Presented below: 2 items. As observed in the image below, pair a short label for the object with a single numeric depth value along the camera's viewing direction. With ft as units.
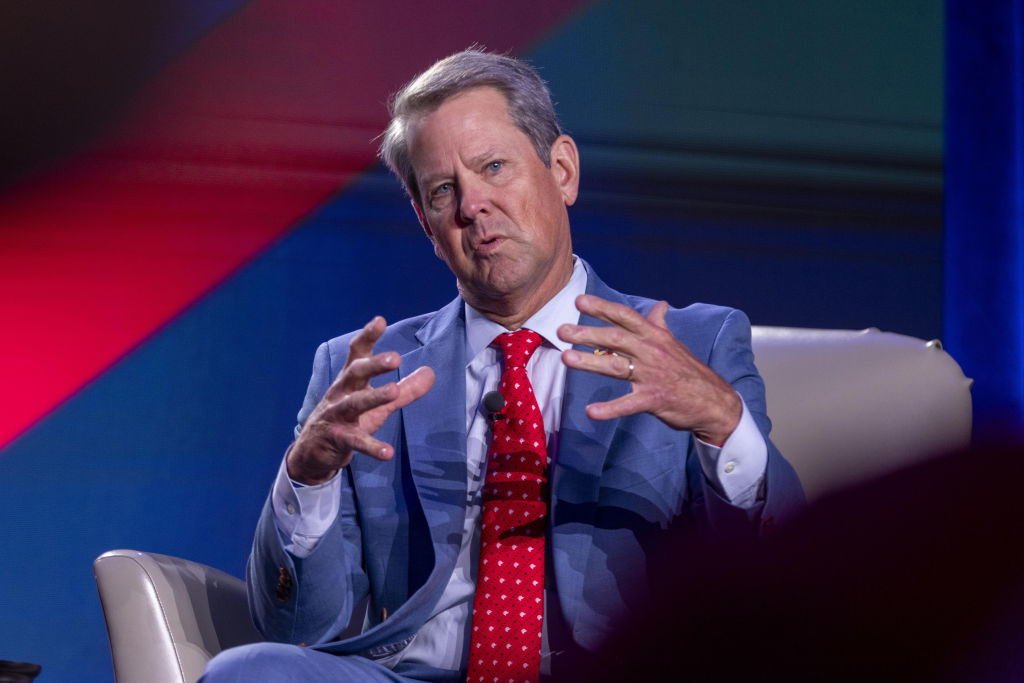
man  17.86
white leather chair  18.24
